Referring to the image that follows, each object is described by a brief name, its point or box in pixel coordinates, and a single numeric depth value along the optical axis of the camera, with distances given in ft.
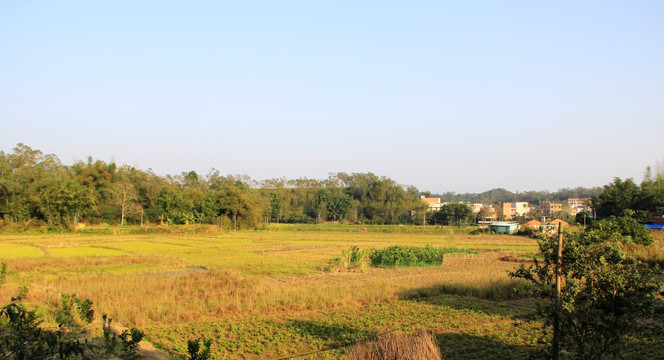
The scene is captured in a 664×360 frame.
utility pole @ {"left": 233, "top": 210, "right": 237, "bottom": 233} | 204.26
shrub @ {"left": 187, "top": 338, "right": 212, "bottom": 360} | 15.54
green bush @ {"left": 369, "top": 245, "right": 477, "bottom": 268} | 87.20
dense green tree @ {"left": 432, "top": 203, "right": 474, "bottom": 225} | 253.24
